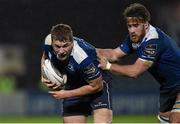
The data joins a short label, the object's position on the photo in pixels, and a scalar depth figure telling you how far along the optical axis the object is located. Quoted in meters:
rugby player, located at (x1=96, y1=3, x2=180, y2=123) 13.56
